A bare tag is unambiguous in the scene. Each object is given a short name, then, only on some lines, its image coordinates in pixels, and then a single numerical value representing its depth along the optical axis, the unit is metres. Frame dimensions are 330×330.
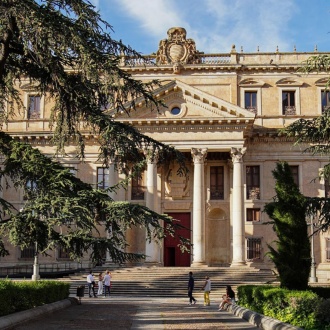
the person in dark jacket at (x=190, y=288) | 28.00
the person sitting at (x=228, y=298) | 24.64
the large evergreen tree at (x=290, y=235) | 19.75
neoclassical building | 41.59
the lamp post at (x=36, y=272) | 35.22
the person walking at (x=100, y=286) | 32.75
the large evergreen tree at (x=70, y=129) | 12.55
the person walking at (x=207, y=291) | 27.00
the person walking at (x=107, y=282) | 32.36
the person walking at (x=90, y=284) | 31.88
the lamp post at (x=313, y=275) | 36.94
